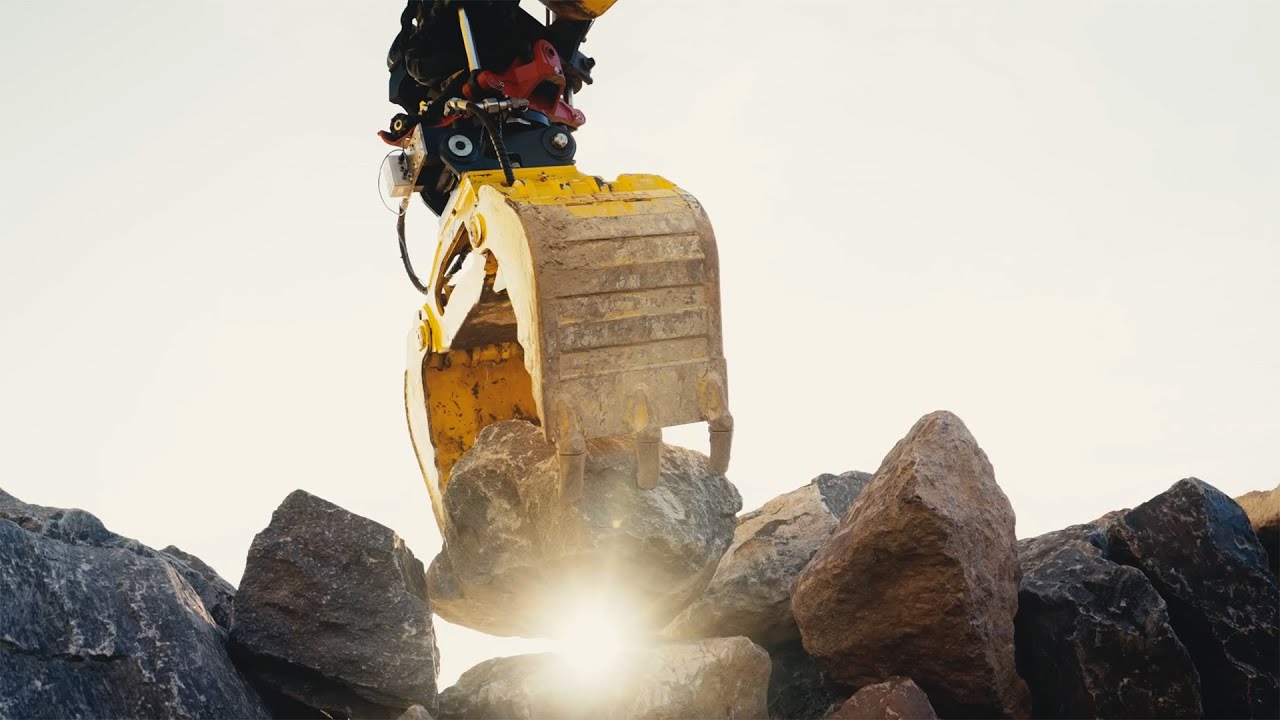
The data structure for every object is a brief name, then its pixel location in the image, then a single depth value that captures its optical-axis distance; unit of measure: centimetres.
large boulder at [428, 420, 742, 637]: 445
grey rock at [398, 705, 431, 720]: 405
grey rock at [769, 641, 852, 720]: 469
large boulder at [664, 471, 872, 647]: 496
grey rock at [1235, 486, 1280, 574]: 459
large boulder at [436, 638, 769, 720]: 436
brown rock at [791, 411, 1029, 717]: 413
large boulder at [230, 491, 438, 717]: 448
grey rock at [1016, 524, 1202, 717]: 411
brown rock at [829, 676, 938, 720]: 385
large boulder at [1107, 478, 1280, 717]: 415
